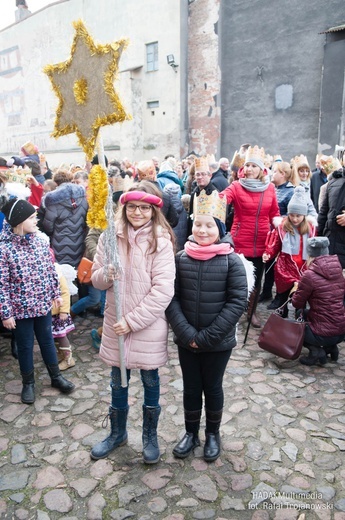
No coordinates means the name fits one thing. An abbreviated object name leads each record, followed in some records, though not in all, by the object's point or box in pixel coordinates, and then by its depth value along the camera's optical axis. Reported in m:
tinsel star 2.44
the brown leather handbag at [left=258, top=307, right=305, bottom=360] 4.37
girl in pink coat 2.73
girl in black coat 2.78
